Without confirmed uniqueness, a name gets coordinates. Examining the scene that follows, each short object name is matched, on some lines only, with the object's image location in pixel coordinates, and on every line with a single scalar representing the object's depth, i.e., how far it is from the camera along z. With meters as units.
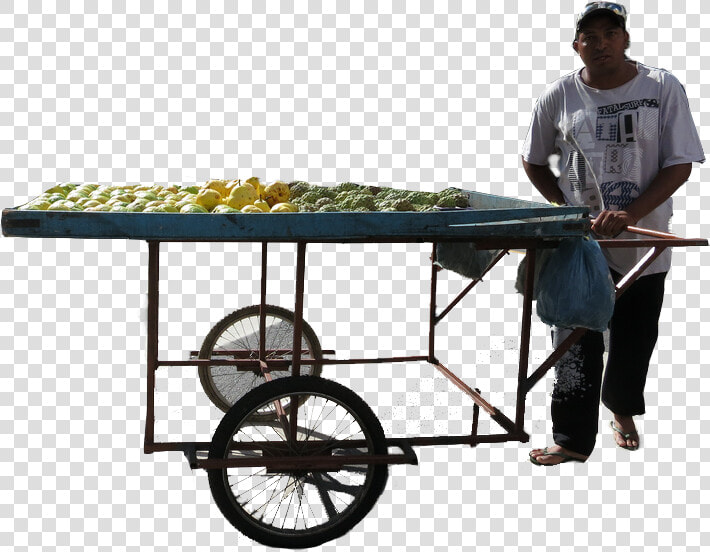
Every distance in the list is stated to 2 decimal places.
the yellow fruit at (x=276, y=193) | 5.22
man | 5.15
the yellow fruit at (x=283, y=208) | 4.44
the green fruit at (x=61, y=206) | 4.32
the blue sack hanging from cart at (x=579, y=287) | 4.40
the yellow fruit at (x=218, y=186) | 5.11
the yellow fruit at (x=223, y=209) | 4.45
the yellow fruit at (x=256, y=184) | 5.25
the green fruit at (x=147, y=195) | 4.90
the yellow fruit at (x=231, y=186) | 5.09
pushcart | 4.09
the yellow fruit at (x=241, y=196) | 4.81
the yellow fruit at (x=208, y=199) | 4.75
